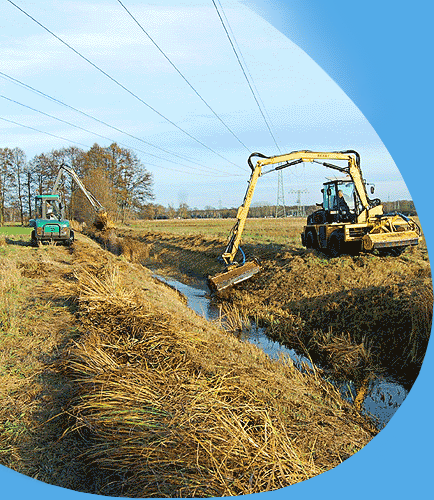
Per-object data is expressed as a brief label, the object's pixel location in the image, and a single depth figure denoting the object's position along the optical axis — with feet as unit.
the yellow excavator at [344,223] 43.35
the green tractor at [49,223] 64.08
